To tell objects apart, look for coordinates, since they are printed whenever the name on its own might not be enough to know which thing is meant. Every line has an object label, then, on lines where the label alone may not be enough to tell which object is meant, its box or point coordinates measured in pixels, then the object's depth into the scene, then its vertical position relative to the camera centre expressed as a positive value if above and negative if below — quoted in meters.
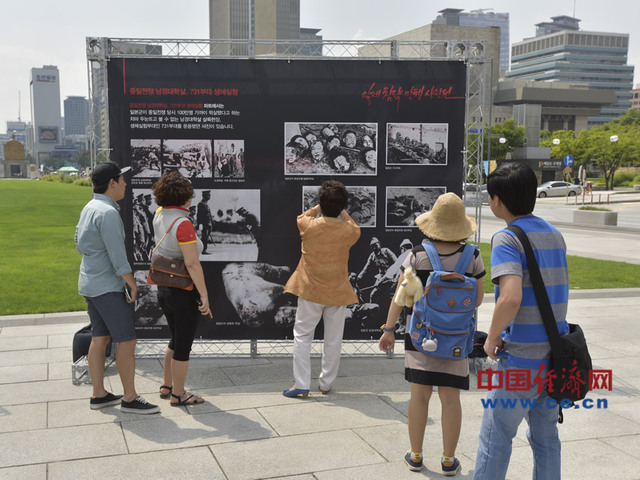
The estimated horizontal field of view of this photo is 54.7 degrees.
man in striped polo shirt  3.03 -0.79
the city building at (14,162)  135.38 -0.13
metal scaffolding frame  6.00 +1.07
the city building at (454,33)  113.88 +24.88
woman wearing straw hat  3.84 -1.21
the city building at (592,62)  171.00 +29.52
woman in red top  4.91 -0.74
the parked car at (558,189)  49.95 -1.78
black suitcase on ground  5.98 -1.76
